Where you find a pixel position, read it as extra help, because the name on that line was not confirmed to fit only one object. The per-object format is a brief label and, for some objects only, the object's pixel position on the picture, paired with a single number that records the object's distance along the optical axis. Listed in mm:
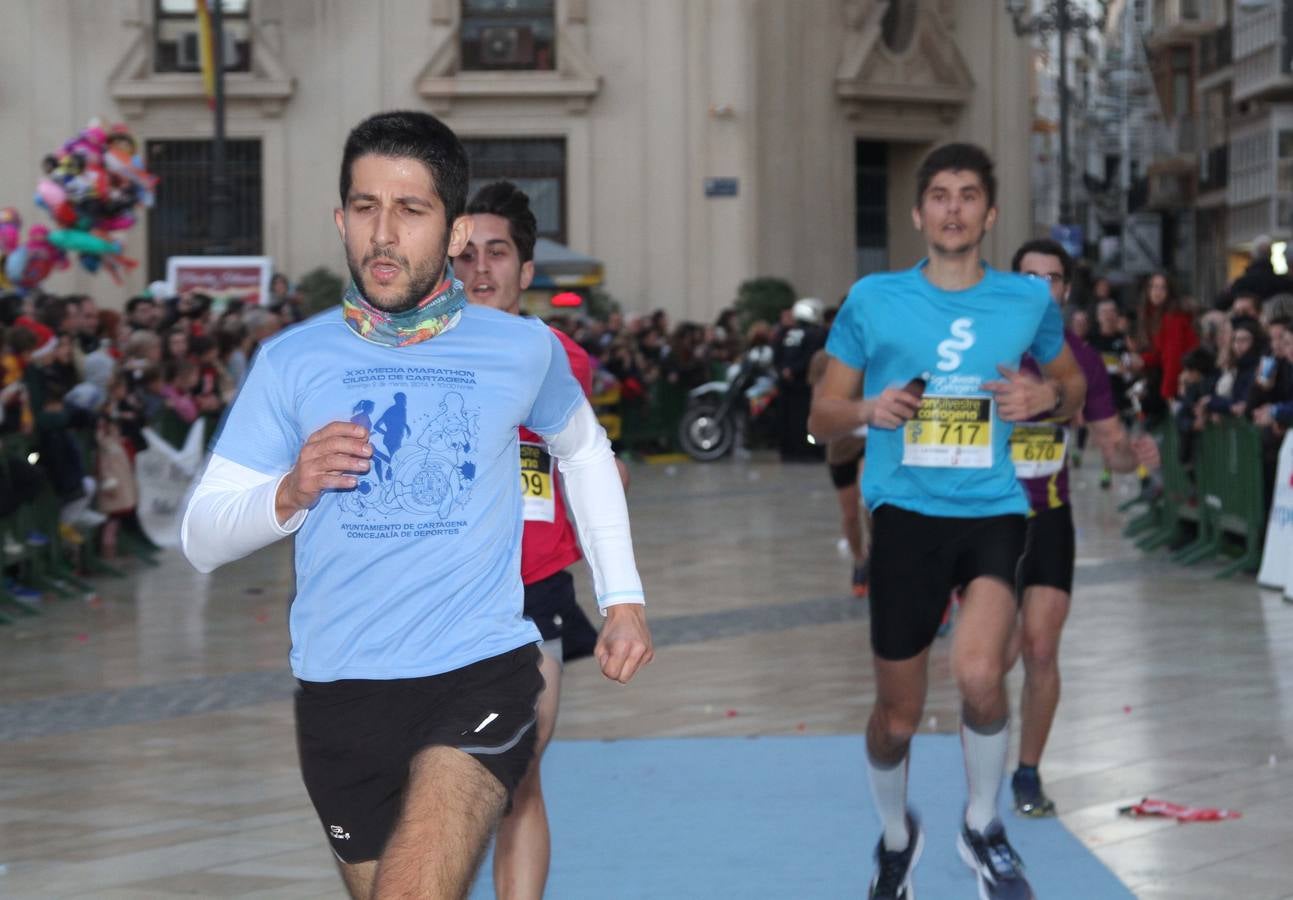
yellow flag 33938
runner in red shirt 5945
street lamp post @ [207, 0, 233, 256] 29250
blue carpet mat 6883
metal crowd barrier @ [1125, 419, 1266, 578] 15047
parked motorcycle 28297
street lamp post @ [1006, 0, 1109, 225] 35031
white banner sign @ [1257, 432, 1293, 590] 14164
